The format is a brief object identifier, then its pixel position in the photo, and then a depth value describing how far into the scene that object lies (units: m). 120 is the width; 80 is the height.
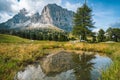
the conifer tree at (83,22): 19.83
